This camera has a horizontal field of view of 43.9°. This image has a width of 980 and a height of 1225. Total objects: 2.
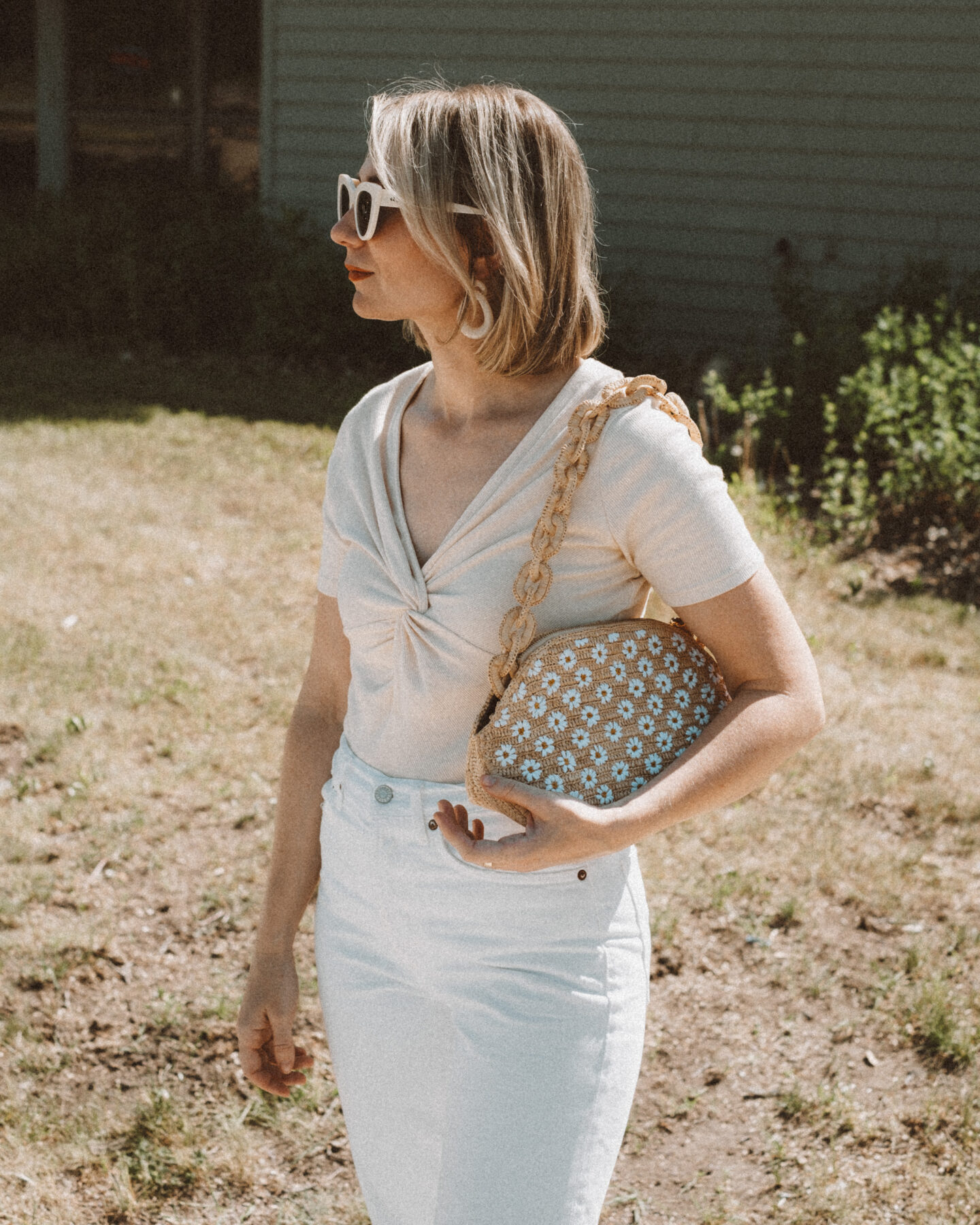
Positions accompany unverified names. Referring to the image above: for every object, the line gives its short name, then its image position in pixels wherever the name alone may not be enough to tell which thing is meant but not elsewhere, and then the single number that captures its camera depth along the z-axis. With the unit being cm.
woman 143
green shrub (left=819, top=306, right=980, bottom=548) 603
